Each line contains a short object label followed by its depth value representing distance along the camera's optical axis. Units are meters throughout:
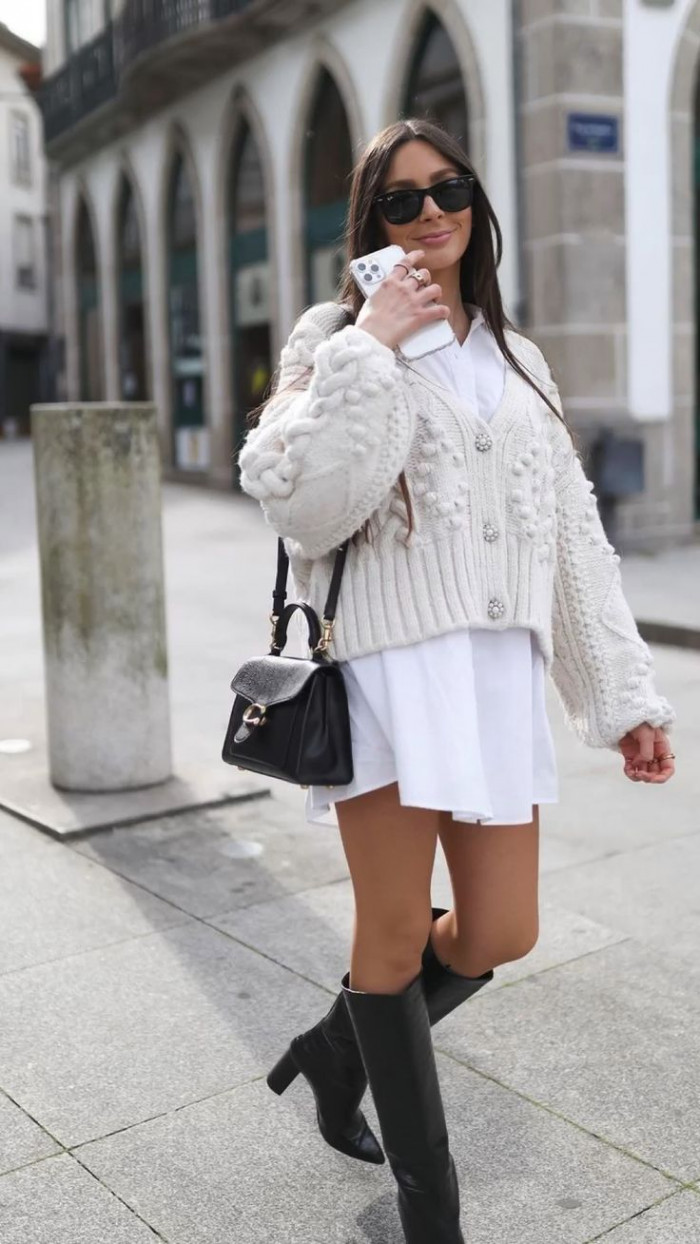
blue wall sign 11.50
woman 2.19
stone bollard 4.85
